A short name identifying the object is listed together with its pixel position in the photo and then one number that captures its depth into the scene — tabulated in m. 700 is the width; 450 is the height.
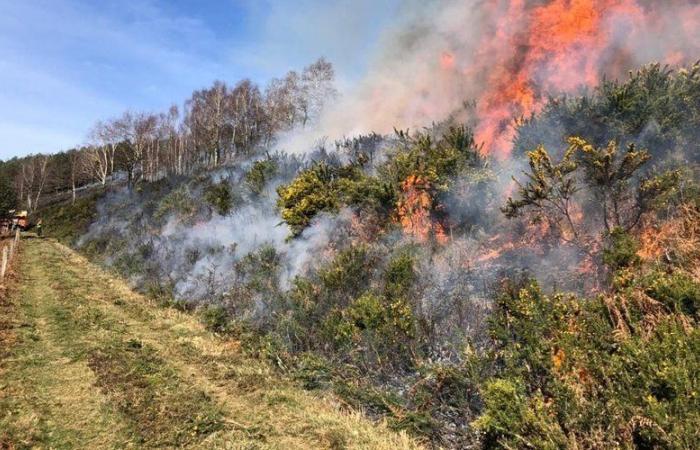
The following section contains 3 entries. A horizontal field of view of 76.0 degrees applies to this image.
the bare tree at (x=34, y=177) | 50.78
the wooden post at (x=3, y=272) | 13.51
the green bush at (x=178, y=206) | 19.97
